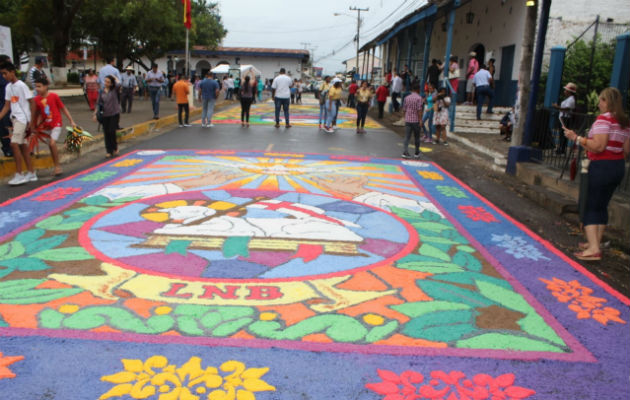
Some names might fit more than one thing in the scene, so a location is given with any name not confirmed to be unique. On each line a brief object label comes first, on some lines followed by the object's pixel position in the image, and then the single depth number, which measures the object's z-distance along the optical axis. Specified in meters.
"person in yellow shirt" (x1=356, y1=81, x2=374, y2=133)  15.46
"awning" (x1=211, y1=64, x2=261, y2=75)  35.57
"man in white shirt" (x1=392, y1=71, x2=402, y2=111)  21.72
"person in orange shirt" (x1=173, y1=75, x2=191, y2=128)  14.59
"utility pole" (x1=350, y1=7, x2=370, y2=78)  60.82
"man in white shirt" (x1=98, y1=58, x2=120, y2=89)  13.89
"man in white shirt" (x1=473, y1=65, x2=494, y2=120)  14.61
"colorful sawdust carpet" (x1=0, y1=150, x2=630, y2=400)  2.88
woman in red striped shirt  4.79
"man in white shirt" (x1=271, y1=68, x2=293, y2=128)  15.48
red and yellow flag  18.48
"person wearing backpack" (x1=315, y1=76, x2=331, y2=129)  16.27
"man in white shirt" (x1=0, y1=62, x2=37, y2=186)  6.92
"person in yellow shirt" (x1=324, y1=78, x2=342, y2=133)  15.03
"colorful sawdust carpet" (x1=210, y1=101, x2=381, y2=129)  18.19
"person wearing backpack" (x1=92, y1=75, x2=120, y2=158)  9.48
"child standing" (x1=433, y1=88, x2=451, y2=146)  13.34
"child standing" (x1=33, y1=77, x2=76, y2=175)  7.48
